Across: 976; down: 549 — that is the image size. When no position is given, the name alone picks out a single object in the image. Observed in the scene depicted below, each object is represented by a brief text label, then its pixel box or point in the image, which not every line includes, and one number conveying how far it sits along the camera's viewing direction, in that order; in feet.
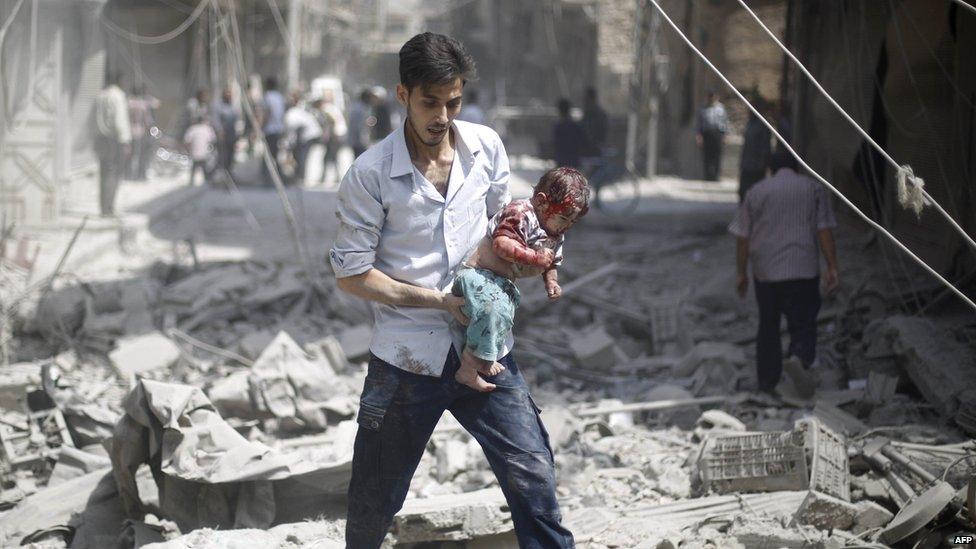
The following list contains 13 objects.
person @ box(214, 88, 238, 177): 53.36
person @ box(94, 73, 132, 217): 41.29
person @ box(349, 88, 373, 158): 52.75
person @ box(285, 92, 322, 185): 54.13
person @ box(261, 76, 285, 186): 53.06
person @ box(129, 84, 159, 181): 56.95
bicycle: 47.06
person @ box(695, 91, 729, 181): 52.95
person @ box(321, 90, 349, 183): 55.16
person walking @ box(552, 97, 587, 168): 43.60
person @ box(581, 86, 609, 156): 49.34
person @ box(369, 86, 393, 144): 52.65
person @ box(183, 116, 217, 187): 53.01
